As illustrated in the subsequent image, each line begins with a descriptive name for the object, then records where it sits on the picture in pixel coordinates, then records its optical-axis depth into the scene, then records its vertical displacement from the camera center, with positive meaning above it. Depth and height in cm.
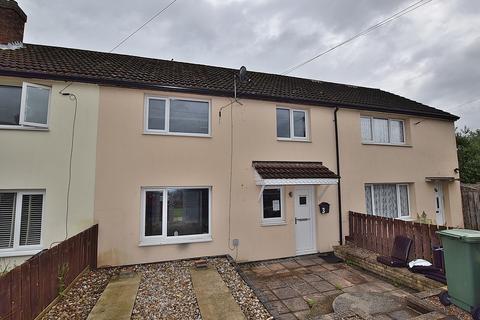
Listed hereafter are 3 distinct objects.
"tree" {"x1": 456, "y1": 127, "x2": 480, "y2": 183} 1634 +193
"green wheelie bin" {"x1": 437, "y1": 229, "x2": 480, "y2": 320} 442 -172
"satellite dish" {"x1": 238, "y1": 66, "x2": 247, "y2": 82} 949 +469
